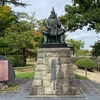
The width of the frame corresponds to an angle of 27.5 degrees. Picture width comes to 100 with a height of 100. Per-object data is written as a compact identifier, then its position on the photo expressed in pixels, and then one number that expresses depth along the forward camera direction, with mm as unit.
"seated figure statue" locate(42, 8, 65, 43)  6719
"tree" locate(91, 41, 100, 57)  12352
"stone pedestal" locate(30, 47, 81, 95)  6352
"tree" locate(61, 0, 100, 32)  11453
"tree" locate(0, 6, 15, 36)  15094
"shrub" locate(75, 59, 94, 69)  17934
